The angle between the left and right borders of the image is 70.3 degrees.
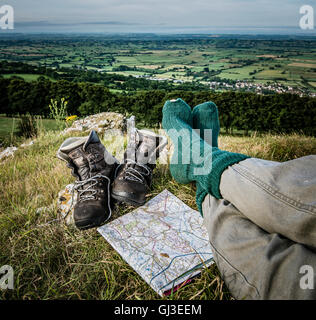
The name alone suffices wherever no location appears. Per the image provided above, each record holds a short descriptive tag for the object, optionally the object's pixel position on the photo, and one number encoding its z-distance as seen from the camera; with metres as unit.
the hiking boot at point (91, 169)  1.63
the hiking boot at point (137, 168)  1.69
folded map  1.17
